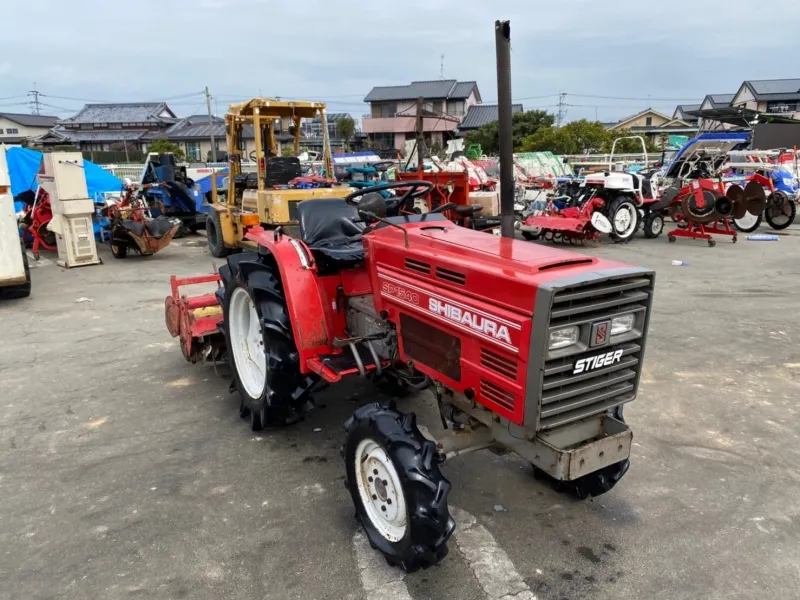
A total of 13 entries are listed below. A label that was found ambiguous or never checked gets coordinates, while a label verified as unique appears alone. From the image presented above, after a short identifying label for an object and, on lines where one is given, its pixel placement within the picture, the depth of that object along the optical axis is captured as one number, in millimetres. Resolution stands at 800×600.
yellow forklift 8133
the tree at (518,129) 35719
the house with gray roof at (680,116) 54747
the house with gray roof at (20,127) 54531
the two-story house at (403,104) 48688
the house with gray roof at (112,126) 45531
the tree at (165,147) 35594
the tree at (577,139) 28562
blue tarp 11891
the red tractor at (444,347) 2180
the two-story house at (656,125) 41094
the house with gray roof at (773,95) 44912
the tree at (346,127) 51219
